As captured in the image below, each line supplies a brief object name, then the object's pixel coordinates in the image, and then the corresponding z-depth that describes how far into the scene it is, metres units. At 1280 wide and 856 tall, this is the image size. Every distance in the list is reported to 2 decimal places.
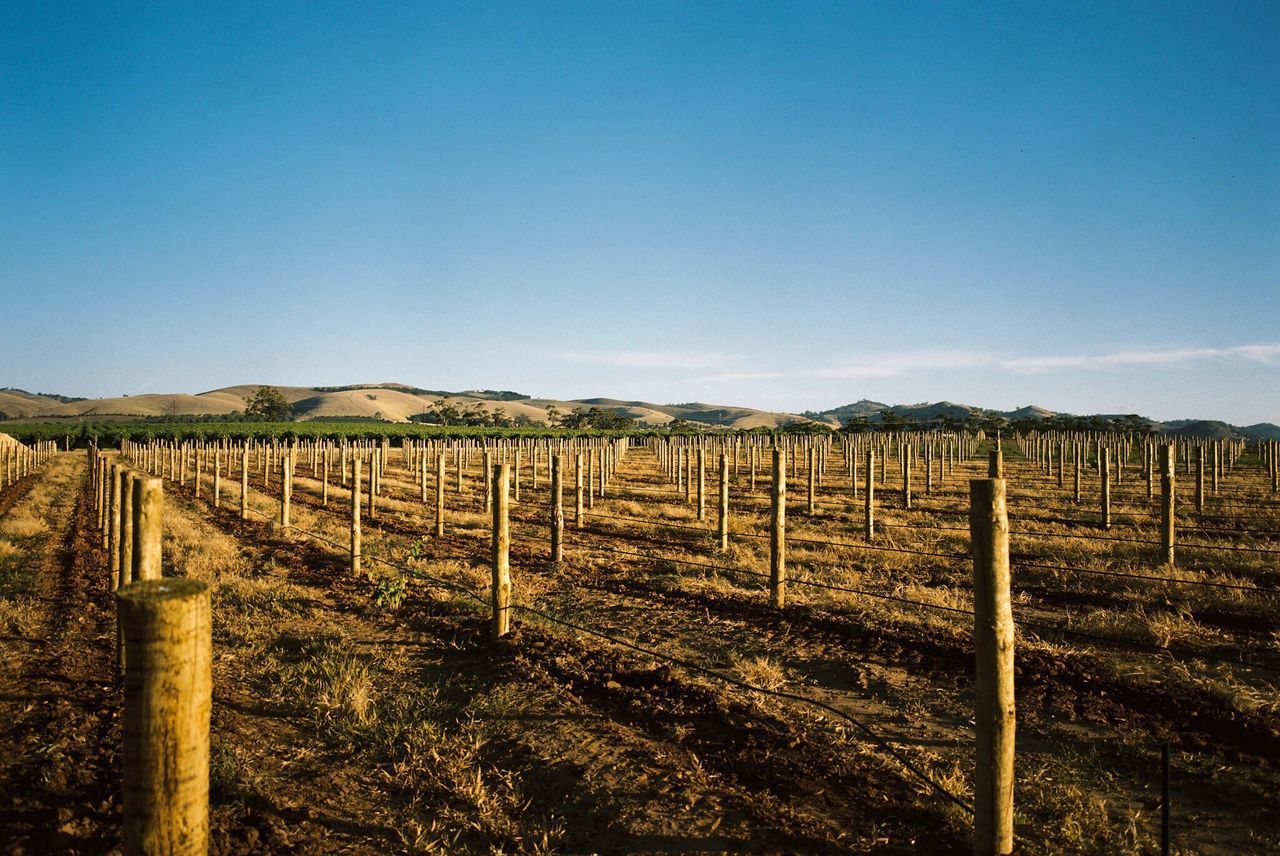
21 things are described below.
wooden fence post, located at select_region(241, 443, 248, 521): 19.09
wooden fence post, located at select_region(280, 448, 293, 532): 16.08
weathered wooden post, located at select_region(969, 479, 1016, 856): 3.51
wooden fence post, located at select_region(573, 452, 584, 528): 18.26
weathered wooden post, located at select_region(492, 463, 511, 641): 7.78
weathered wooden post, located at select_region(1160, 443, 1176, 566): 12.47
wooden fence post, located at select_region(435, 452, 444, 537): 16.97
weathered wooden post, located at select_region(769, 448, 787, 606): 9.32
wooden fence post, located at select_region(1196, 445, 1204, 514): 20.02
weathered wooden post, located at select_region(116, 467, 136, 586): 6.64
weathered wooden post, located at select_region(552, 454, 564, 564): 11.83
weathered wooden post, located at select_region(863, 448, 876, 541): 16.19
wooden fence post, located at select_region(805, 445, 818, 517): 21.84
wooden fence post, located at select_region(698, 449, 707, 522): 19.32
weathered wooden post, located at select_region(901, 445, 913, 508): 23.20
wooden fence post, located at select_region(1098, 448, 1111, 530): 17.62
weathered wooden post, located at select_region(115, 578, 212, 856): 2.22
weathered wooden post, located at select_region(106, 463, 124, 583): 8.88
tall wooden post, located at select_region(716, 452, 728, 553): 13.72
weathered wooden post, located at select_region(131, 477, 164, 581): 4.96
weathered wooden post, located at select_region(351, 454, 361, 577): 11.46
